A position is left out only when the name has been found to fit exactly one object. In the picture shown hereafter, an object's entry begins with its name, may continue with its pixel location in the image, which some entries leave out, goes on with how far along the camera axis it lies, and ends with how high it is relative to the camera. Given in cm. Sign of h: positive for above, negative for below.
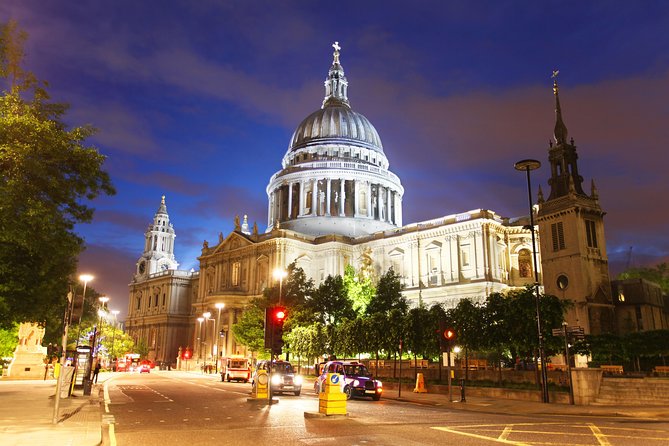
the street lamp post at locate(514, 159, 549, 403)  2623 +299
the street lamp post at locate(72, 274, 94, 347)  3434 +508
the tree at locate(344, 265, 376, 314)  6216 +814
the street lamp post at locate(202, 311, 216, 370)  8281 +415
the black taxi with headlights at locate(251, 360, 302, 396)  2988 -86
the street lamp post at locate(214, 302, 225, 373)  7789 +436
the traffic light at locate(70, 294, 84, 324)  1886 +176
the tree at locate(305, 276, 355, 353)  5888 +639
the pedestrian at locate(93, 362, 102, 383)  3704 -43
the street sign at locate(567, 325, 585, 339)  2658 +174
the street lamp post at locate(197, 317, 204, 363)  8742 +309
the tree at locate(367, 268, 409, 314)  5925 +726
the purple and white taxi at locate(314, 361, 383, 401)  2780 -66
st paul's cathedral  5200 +1591
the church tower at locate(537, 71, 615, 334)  4678 +1038
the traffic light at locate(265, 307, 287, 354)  2356 +153
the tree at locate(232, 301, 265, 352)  6172 +382
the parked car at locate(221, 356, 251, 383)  4584 -37
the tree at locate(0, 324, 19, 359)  5353 +186
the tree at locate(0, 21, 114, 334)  1930 +629
